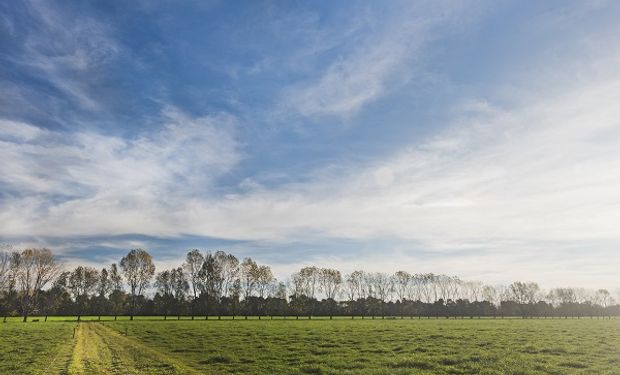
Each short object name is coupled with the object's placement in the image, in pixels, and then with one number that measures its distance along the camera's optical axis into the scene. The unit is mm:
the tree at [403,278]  194375
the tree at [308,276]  165750
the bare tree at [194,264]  139125
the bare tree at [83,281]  147750
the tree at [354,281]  183450
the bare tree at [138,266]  133000
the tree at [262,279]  144862
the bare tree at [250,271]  143875
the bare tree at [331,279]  172750
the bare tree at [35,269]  113312
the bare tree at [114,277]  147625
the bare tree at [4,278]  118119
